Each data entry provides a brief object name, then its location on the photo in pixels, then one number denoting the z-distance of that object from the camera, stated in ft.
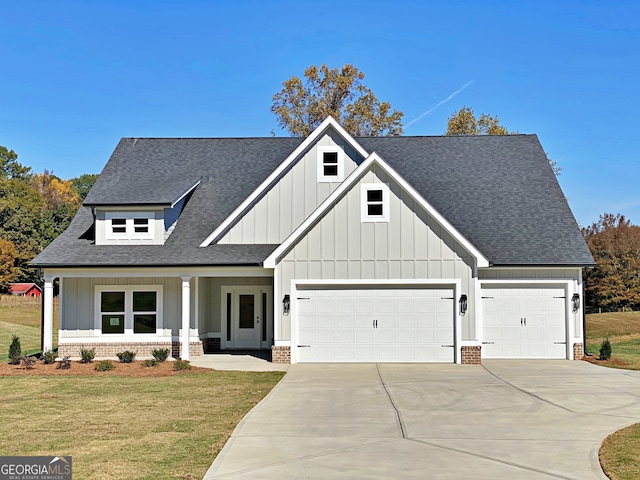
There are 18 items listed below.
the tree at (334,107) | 143.33
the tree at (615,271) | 170.81
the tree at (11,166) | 312.91
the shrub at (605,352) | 67.62
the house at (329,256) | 65.41
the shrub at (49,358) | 65.67
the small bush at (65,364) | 62.75
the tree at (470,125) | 143.54
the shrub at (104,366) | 61.21
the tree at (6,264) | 189.57
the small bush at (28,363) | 63.21
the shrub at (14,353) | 66.23
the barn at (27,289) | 217.19
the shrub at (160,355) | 67.05
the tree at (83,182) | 328.76
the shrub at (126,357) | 66.73
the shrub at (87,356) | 66.59
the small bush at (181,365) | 61.16
